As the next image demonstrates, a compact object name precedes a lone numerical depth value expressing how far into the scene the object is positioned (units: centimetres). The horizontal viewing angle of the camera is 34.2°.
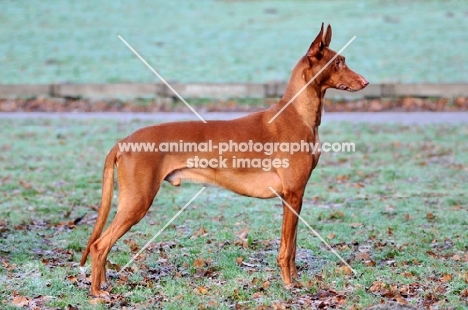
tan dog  636
